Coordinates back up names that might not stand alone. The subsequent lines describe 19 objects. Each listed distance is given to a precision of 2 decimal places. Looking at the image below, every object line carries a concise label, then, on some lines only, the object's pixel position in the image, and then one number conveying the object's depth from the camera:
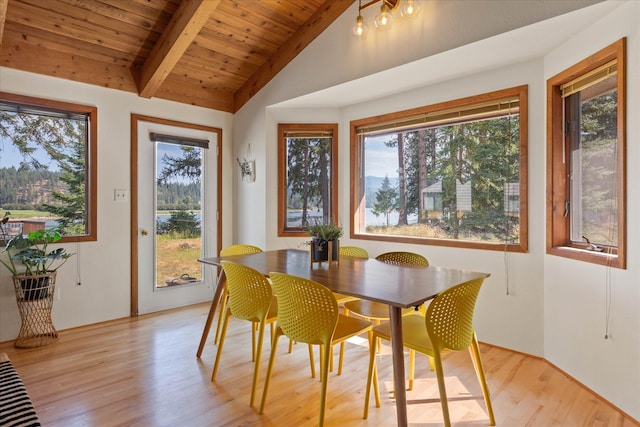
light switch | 3.63
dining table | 1.63
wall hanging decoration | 4.29
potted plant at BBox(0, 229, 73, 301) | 2.94
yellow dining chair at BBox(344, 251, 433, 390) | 2.35
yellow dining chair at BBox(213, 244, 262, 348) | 3.00
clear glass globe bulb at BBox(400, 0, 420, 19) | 2.61
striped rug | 1.38
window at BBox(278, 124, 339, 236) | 4.19
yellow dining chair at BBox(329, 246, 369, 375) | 3.07
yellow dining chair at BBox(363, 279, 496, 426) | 1.68
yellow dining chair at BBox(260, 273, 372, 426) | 1.78
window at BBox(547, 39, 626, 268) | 2.11
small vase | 2.46
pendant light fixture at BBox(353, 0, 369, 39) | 2.81
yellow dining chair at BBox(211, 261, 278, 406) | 2.13
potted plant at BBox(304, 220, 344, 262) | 2.46
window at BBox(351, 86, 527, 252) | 2.92
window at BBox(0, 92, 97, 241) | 3.12
